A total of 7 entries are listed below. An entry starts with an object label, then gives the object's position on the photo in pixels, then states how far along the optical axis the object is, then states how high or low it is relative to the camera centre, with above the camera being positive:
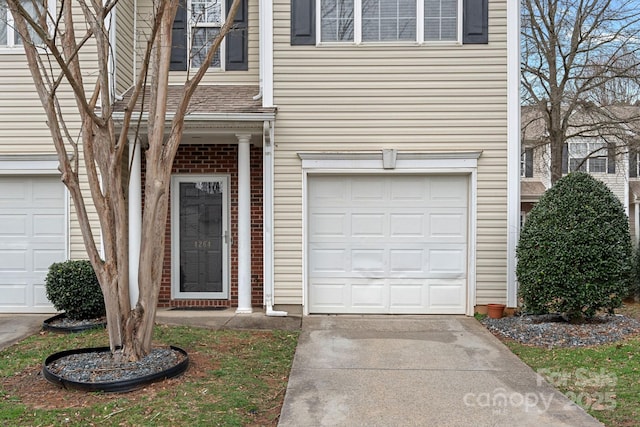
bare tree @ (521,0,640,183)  14.71 +4.20
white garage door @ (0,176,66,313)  7.88 -0.47
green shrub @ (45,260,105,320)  6.81 -1.11
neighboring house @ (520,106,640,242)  15.41 +1.90
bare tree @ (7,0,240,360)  4.86 +0.29
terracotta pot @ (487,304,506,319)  7.43 -1.47
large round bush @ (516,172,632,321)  6.37 -0.54
